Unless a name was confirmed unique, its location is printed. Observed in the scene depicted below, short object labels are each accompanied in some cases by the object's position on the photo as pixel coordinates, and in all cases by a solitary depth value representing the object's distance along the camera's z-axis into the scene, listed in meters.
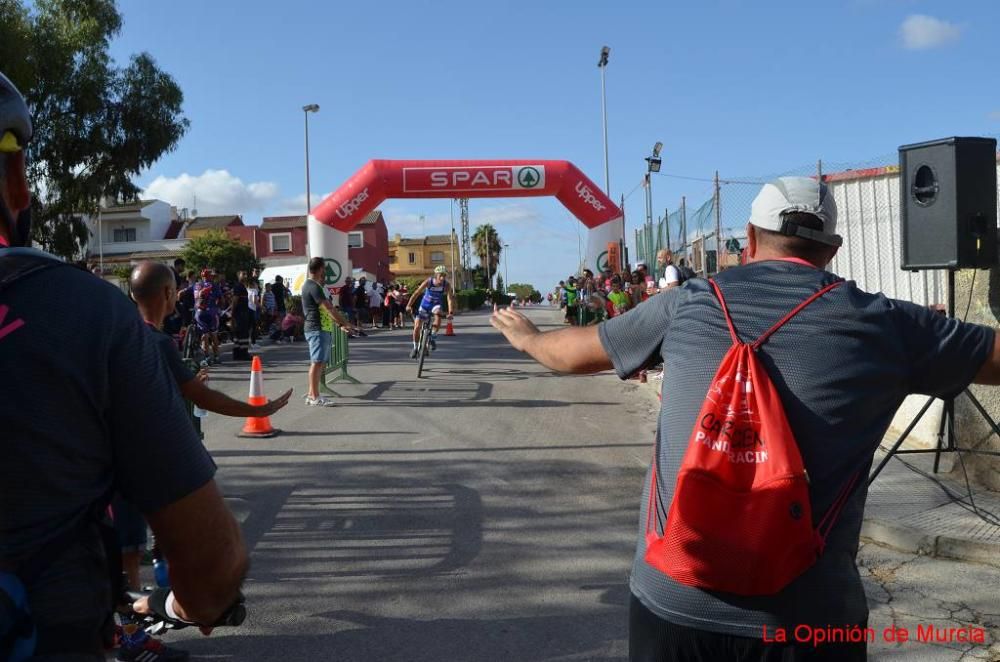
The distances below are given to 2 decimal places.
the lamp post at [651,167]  22.89
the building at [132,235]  60.80
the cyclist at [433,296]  14.62
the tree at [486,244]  103.56
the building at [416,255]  104.50
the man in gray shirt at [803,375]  1.97
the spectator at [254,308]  20.18
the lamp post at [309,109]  37.44
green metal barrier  12.41
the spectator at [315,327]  10.48
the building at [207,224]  68.31
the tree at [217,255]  51.81
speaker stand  6.07
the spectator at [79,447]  1.32
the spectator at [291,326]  21.31
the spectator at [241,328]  16.66
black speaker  5.72
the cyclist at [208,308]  15.39
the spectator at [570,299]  23.25
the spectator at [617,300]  15.73
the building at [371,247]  70.62
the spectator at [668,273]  11.73
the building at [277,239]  68.75
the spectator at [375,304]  29.91
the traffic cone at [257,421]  8.68
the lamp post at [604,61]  31.92
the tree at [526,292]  114.12
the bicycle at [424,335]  13.63
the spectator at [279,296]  22.45
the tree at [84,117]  19.48
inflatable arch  17.80
